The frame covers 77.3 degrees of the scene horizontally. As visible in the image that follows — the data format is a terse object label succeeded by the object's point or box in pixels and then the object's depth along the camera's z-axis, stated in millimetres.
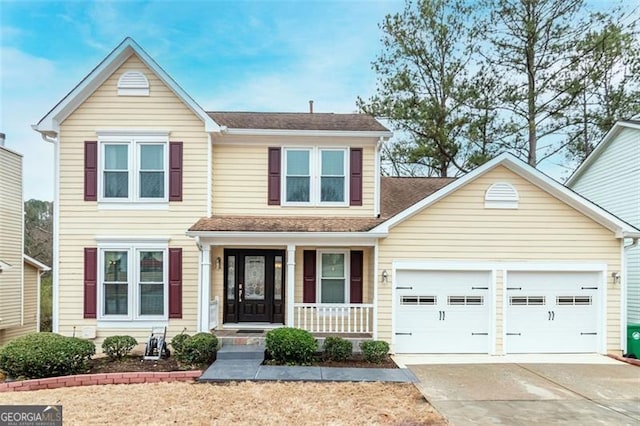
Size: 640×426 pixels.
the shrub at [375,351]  8711
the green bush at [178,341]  8570
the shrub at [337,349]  8828
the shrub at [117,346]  8742
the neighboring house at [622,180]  12273
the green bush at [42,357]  7429
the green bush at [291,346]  8406
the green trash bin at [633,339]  9484
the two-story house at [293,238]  9625
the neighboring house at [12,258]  13477
